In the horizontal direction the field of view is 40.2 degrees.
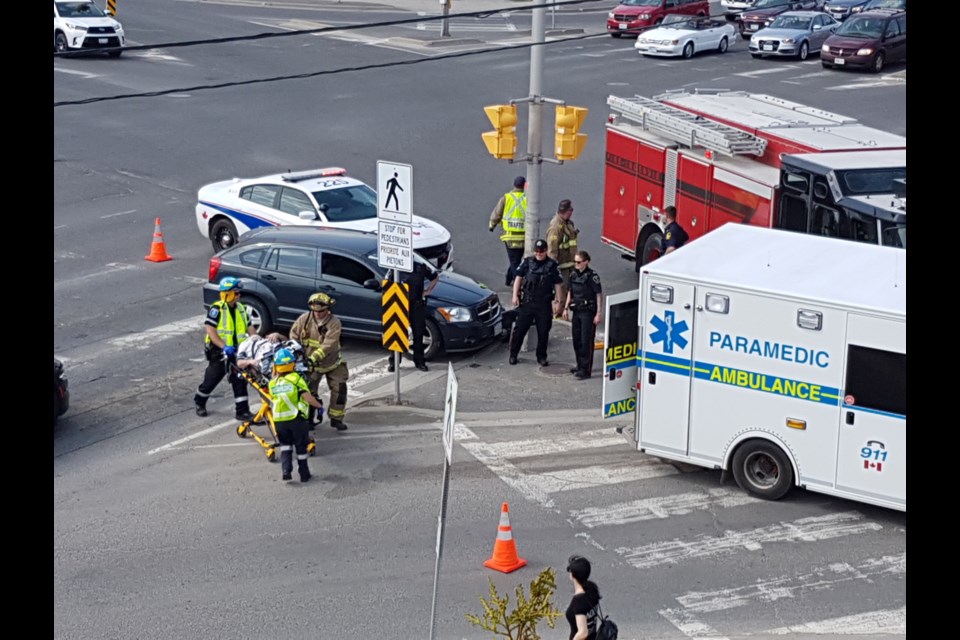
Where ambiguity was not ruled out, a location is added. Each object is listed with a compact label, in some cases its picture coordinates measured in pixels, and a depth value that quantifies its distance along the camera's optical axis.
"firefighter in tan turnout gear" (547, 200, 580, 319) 17.47
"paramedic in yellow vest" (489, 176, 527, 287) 18.53
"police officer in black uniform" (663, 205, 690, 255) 17.39
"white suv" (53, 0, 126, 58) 36.56
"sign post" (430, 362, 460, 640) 8.29
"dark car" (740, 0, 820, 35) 44.06
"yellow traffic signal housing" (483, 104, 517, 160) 15.80
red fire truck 15.91
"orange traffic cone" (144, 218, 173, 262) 20.28
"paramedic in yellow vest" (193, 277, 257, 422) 14.05
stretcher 13.34
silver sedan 39.25
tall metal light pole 16.31
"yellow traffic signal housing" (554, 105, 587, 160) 15.88
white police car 19.23
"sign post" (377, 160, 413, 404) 14.47
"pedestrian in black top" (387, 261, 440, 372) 15.80
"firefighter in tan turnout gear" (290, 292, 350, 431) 13.88
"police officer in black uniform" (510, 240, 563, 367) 15.77
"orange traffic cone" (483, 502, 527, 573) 10.95
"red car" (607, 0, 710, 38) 43.00
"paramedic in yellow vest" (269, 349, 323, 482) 12.53
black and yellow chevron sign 14.99
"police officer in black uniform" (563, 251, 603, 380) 15.48
